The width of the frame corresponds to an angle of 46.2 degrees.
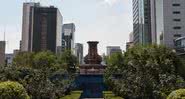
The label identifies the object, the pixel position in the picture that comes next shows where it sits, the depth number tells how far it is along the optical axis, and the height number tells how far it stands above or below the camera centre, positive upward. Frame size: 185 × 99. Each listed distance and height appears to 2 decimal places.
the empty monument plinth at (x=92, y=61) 48.98 -1.61
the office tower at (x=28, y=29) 100.16 +11.85
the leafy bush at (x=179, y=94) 11.36 -2.11
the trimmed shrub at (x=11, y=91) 12.83 -2.19
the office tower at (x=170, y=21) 64.74 +10.27
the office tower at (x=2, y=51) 66.21 +1.10
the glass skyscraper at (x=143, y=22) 77.82 +11.96
